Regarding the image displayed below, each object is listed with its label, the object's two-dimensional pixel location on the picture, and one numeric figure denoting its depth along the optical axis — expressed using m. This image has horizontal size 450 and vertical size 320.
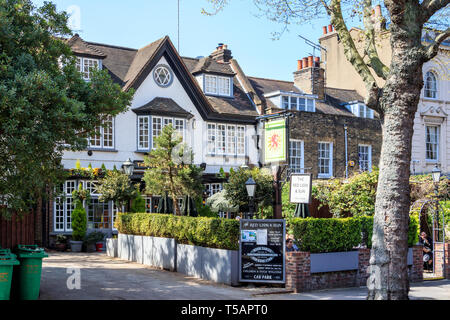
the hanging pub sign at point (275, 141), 17.72
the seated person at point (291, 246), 14.71
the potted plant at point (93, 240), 23.45
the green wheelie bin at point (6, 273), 9.98
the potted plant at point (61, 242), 23.34
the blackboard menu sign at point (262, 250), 13.93
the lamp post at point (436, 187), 18.84
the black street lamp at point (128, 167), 20.97
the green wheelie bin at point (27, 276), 11.12
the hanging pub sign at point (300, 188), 15.62
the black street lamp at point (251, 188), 15.61
